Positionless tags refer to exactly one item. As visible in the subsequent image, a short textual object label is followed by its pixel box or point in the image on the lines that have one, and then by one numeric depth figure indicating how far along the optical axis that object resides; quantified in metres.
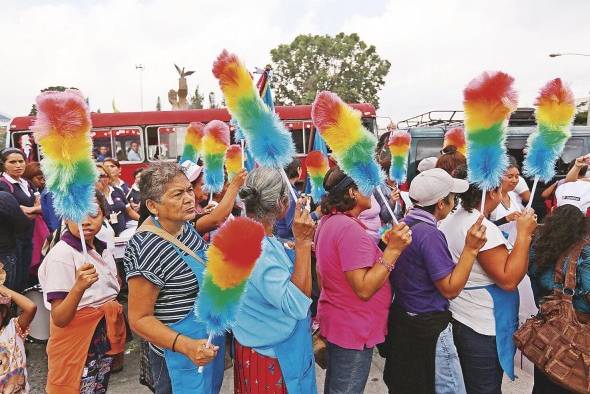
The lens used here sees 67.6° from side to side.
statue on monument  16.62
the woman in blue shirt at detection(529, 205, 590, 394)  2.28
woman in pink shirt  2.15
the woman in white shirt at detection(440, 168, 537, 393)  2.28
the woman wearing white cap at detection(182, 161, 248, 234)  3.05
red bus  11.56
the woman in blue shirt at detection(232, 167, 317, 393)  1.91
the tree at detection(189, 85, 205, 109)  44.72
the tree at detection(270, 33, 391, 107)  30.86
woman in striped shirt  1.84
